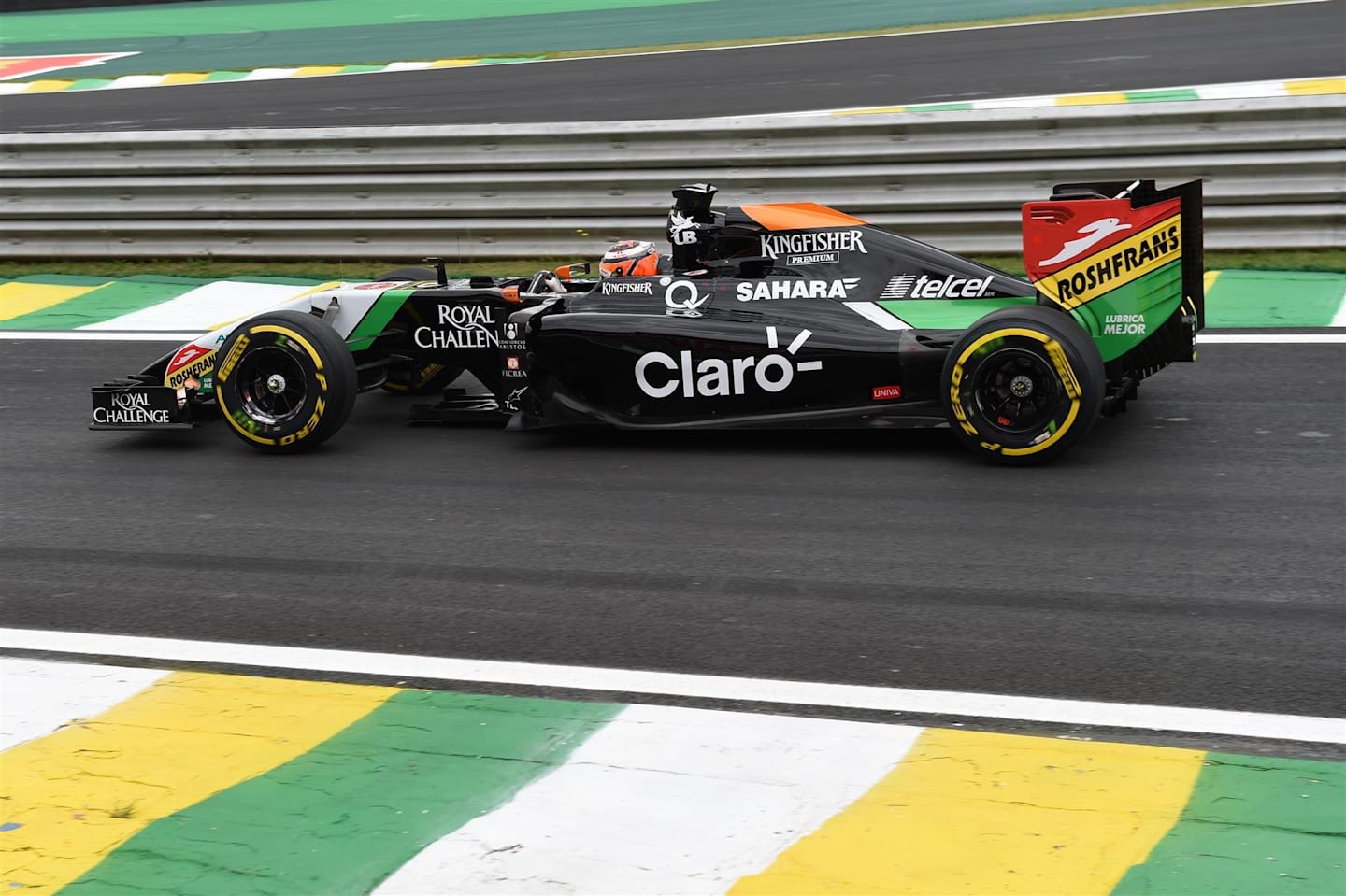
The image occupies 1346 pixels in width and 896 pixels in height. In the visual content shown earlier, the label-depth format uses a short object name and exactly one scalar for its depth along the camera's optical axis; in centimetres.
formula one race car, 1437
